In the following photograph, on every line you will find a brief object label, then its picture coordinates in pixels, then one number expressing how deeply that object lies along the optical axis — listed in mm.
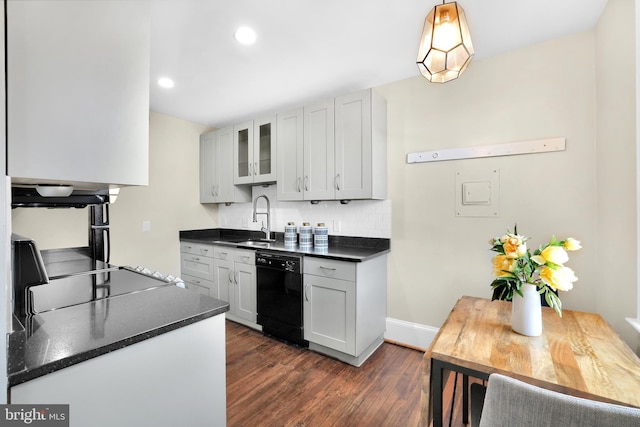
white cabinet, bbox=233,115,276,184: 3240
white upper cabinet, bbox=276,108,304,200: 2959
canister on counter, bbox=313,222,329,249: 2936
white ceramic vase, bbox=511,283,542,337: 1257
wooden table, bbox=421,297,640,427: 928
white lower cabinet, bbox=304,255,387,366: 2336
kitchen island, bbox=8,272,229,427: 778
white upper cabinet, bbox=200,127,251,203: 3672
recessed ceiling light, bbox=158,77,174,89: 2643
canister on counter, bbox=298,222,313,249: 3113
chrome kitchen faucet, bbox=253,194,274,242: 3535
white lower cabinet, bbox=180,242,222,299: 3436
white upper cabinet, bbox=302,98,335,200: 2756
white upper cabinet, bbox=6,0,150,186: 752
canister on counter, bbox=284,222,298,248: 3135
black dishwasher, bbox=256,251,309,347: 2635
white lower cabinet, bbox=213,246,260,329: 3002
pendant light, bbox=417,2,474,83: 1123
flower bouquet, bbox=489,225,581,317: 1207
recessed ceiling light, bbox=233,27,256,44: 1939
